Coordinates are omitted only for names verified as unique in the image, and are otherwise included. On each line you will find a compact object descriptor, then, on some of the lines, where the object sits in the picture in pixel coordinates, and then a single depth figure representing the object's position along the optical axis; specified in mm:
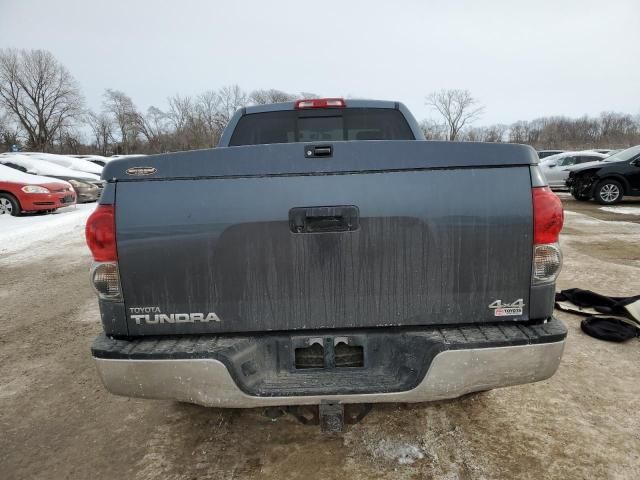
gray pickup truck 1811
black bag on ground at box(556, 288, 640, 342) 3715
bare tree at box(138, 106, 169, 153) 66575
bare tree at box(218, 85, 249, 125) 73838
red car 11266
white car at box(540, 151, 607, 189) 17016
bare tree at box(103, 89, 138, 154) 70875
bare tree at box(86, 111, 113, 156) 70688
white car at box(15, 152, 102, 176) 18531
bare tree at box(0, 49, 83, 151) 59953
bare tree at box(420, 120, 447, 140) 76138
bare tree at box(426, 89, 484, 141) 79312
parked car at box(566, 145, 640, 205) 12055
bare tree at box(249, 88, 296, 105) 78656
